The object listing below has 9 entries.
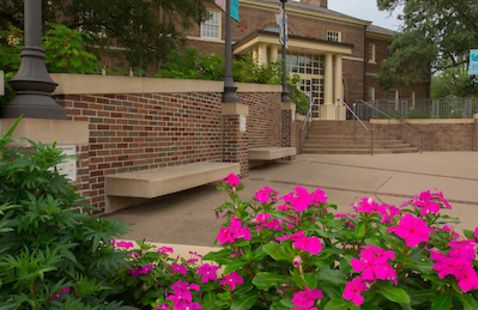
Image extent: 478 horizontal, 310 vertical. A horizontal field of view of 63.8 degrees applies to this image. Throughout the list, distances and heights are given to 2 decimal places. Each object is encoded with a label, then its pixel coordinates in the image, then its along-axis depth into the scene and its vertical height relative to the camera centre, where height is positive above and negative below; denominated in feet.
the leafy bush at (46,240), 4.77 -1.44
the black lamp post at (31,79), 12.89 +1.97
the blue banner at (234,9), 26.37 +9.03
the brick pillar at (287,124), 40.37 +1.60
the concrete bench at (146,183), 16.11 -2.00
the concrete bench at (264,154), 30.19 -1.18
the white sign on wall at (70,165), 13.78 -0.99
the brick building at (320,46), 75.25 +19.02
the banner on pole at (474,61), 49.60 +10.27
